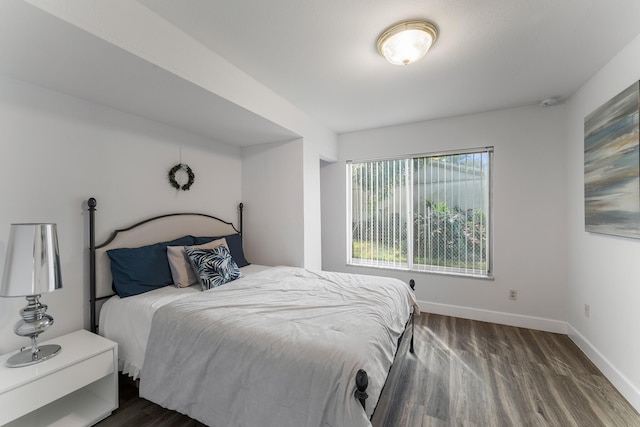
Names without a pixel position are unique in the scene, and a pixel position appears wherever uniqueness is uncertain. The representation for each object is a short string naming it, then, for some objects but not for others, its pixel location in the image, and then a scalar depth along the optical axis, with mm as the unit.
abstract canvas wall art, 1859
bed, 1248
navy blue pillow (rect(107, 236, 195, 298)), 2139
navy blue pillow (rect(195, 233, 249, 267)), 3145
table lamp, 1521
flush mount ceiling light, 1748
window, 3398
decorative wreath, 2793
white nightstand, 1403
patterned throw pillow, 2343
